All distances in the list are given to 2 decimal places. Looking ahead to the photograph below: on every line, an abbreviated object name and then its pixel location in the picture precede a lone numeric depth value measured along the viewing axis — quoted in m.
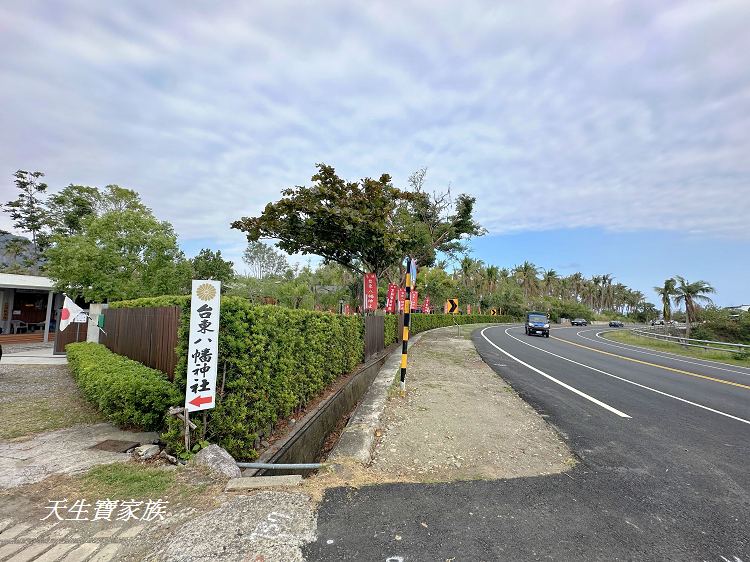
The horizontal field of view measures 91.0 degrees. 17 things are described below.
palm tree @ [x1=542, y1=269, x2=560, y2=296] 87.88
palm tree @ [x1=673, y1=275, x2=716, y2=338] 28.20
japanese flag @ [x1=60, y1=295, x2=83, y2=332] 10.97
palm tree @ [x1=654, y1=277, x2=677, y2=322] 30.79
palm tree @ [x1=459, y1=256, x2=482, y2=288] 60.10
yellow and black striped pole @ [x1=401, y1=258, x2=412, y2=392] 7.80
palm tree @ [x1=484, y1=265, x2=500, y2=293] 70.25
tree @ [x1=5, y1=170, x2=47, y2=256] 32.66
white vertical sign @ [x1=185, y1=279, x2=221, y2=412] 3.82
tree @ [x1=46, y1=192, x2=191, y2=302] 16.02
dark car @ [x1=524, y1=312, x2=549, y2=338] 29.23
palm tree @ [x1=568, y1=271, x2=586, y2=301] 100.69
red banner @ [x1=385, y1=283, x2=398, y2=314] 18.97
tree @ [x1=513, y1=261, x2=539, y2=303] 80.13
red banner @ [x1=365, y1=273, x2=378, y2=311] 14.23
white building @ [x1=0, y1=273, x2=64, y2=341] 17.67
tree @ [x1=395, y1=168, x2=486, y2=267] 23.64
